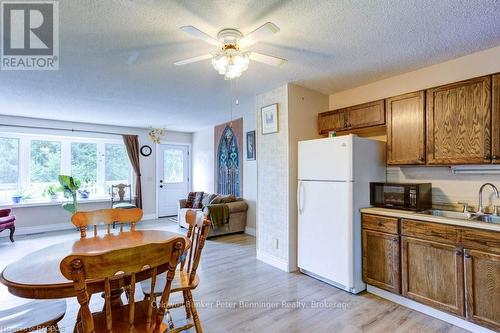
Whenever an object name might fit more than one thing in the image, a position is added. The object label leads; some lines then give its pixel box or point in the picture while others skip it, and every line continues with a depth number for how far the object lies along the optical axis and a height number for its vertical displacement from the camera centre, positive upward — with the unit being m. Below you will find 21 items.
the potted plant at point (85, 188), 5.86 -0.42
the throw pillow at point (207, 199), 5.48 -0.65
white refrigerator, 2.67 -0.37
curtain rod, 5.21 +0.90
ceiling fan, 1.96 +0.89
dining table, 1.22 -0.55
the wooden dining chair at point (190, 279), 1.81 -0.83
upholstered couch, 4.99 -1.00
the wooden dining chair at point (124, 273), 1.04 -0.45
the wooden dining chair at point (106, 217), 2.24 -0.44
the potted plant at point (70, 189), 5.34 -0.41
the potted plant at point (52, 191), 5.54 -0.45
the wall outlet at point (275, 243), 3.50 -1.02
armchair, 4.35 -0.87
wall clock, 6.75 +0.52
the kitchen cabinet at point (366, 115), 2.95 +0.65
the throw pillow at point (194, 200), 5.91 -0.71
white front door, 7.07 -0.19
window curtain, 6.46 +0.31
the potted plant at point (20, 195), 5.10 -0.51
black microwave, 2.55 -0.29
